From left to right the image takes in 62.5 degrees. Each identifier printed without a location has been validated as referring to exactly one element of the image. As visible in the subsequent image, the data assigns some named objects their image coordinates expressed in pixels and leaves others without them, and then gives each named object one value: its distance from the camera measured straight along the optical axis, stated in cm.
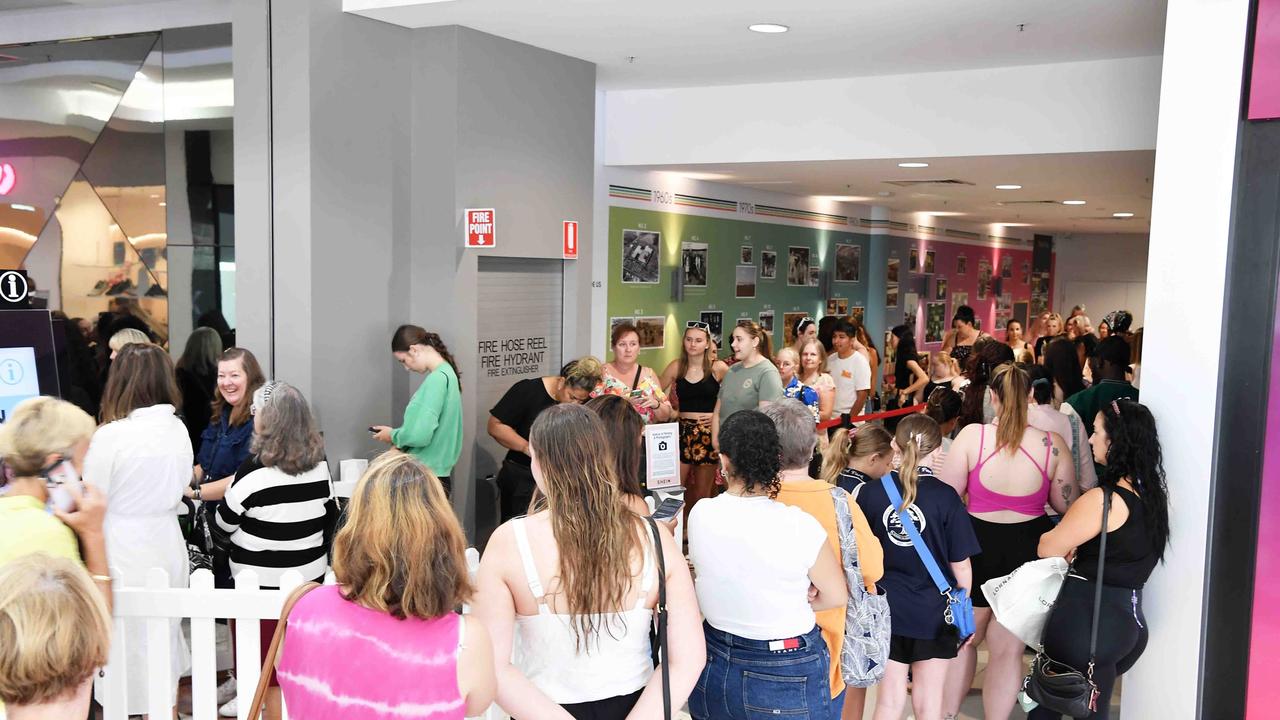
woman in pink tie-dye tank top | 201
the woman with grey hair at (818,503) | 292
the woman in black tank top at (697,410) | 649
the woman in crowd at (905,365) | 955
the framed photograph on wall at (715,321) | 936
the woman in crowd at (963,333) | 959
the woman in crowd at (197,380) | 593
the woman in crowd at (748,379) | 608
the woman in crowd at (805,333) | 752
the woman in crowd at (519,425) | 526
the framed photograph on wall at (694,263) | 902
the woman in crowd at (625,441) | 262
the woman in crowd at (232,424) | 446
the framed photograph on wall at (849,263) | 1184
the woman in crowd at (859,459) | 351
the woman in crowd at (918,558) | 342
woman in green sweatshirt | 507
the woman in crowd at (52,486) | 258
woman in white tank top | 229
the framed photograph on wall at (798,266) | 1080
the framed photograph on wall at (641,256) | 823
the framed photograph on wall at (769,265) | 1024
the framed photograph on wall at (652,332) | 851
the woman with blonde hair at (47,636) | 175
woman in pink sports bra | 403
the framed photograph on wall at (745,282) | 983
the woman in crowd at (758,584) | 266
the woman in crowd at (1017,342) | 1076
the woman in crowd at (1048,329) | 1169
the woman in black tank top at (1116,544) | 343
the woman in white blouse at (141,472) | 374
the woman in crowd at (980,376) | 536
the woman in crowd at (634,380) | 602
